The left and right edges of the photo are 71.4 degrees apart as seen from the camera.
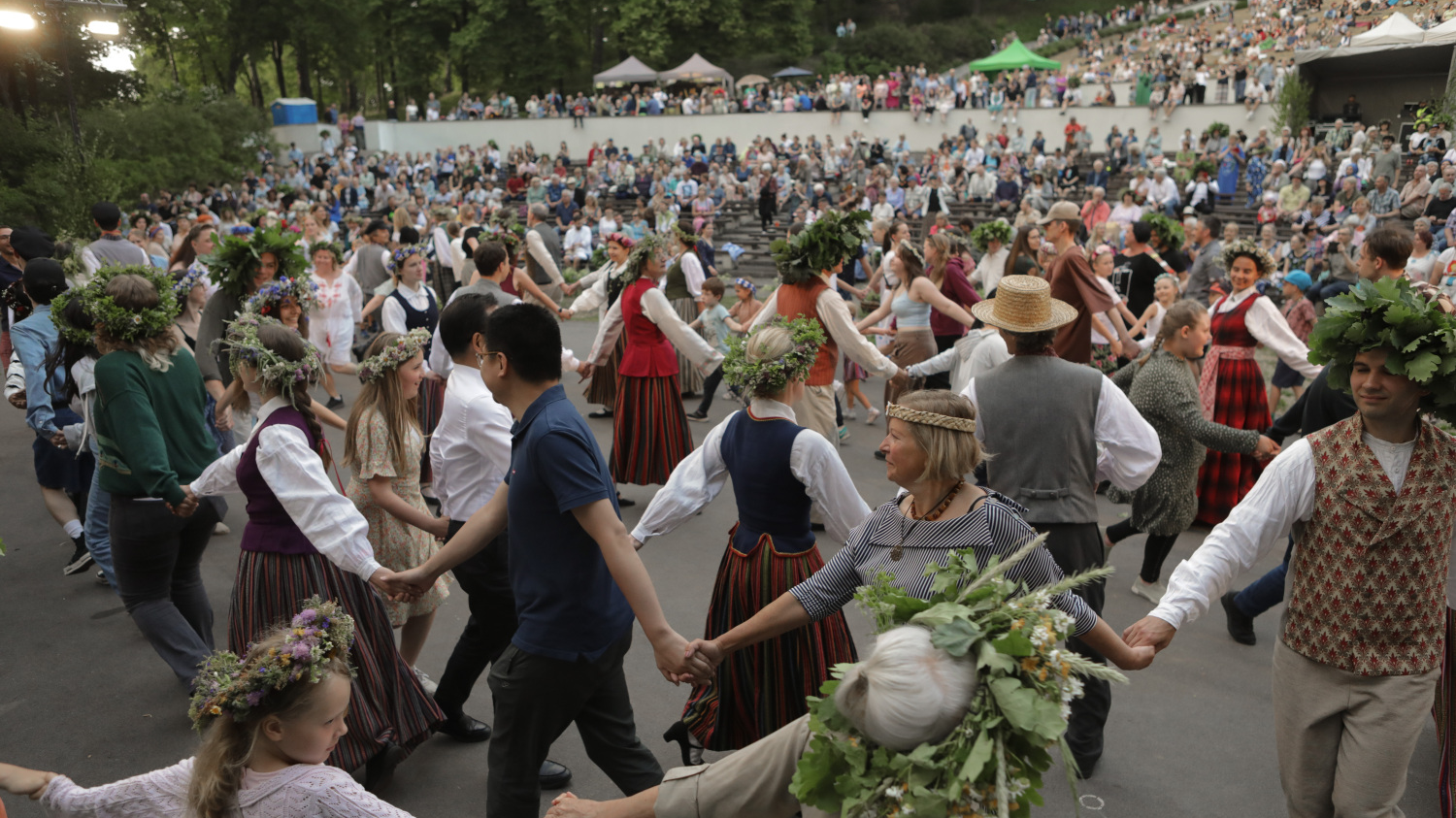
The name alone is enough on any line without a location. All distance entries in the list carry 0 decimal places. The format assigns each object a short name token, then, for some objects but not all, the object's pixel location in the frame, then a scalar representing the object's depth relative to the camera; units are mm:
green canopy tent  30516
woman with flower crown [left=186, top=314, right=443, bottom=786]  3465
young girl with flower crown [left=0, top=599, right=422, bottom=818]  2395
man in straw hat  3738
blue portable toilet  36531
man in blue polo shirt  2893
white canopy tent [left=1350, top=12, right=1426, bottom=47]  20266
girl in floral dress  3977
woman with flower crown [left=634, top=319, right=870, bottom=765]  3650
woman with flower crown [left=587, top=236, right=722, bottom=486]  6898
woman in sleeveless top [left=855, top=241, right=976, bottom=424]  7801
